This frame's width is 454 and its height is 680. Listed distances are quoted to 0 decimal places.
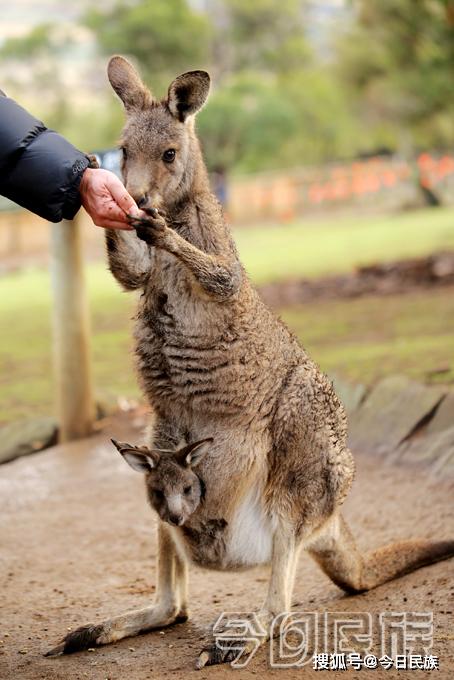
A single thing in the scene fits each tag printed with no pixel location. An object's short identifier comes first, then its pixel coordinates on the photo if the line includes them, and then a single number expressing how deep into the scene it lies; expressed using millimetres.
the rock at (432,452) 5473
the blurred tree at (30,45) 30422
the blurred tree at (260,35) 35906
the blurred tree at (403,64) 18844
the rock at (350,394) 6340
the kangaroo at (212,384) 3562
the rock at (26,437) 6461
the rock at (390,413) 5938
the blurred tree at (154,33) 30003
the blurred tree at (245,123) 29188
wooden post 6492
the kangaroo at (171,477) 3475
